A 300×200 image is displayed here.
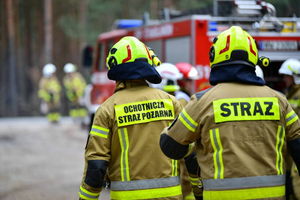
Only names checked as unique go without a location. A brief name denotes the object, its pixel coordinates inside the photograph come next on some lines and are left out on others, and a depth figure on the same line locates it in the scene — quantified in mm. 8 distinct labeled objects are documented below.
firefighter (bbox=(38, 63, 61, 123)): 31114
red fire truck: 12360
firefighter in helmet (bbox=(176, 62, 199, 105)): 9550
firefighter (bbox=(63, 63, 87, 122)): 31068
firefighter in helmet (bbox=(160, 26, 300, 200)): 5061
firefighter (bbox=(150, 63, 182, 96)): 9349
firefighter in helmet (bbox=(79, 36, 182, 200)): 5903
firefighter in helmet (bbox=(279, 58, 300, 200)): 9469
